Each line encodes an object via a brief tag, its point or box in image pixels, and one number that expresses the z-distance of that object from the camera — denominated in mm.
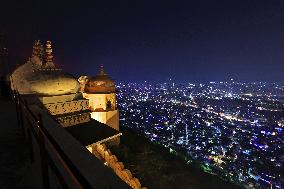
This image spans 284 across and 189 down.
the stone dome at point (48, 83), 7023
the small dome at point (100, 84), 11027
